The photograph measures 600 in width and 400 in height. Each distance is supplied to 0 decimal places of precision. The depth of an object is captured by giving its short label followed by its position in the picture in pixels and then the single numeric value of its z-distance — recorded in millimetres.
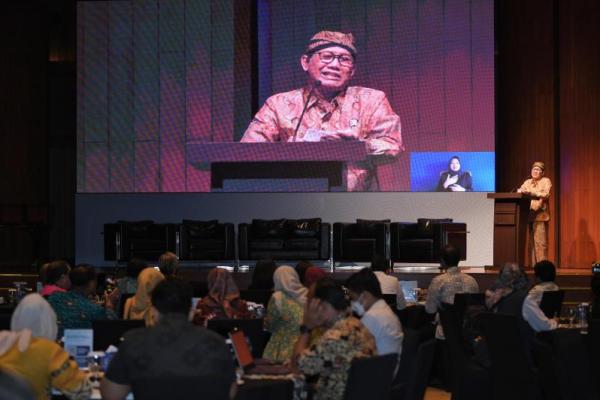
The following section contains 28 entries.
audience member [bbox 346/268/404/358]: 7655
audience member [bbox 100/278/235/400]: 5383
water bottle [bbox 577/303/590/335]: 10469
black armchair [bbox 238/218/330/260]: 18919
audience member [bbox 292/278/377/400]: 6609
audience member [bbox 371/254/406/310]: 12213
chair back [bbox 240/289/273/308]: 12137
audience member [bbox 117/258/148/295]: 11927
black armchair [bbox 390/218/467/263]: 18632
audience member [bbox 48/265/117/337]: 9155
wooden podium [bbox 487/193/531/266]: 19938
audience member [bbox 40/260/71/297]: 9958
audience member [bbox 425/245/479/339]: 12233
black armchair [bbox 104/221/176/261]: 19263
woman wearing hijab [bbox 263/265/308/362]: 9177
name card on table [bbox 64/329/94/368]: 7423
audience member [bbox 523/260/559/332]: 9808
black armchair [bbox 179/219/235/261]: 19152
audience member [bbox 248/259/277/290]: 12499
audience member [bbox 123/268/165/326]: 9825
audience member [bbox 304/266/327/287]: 11026
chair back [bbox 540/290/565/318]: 11065
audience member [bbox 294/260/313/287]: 12388
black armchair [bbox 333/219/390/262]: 18753
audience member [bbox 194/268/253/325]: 9355
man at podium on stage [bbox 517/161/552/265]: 20159
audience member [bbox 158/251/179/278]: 11724
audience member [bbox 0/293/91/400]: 5632
